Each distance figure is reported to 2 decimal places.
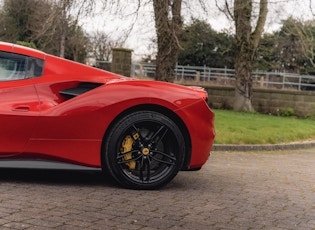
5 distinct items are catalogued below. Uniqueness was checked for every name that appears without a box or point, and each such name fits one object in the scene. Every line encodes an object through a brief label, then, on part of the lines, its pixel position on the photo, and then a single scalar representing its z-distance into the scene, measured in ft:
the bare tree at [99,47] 127.07
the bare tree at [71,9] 46.09
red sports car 15.66
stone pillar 58.85
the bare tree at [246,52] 65.00
